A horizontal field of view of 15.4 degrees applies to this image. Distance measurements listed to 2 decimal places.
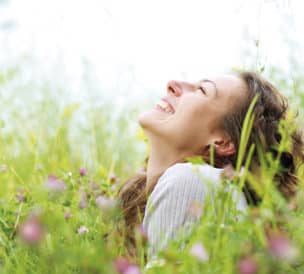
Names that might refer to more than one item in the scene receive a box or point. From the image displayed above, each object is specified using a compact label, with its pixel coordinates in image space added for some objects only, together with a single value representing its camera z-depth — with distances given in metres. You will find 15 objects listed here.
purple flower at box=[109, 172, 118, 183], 2.29
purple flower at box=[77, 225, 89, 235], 1.77
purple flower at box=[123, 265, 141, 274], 1.26
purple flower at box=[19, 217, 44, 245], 1.26
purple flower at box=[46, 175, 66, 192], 1.49
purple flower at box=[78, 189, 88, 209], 1.98
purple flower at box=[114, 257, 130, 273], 1.27
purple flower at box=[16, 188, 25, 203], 2.02
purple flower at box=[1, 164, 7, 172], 2.24
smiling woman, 1.95
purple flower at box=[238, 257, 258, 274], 1.20
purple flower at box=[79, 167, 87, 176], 2.07
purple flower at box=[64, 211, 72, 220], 1.88
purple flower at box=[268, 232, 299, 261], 1.21
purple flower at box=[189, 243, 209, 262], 1.27
